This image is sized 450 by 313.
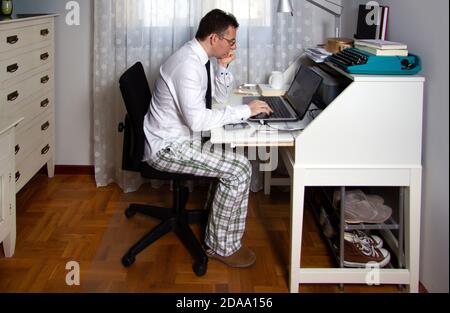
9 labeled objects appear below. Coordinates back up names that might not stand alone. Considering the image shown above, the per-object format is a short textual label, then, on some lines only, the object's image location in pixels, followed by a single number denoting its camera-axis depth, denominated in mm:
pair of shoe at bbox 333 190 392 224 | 2229
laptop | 2295
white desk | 2031
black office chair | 2328
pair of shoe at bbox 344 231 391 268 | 2232
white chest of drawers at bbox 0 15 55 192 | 2676
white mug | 2957
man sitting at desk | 2221
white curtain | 3191
